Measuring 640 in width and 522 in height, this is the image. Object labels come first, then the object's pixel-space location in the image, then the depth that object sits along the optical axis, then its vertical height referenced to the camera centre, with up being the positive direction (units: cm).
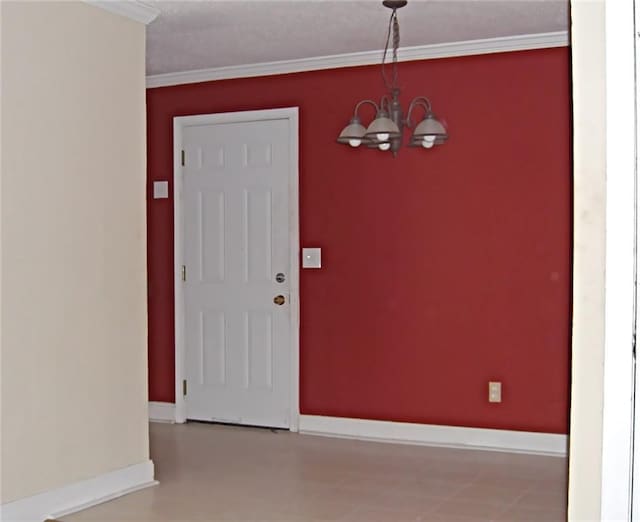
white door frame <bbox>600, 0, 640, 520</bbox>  122 -3
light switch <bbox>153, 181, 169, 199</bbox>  587 +38
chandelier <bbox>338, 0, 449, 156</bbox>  414 +57
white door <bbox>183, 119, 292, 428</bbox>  552 -18
